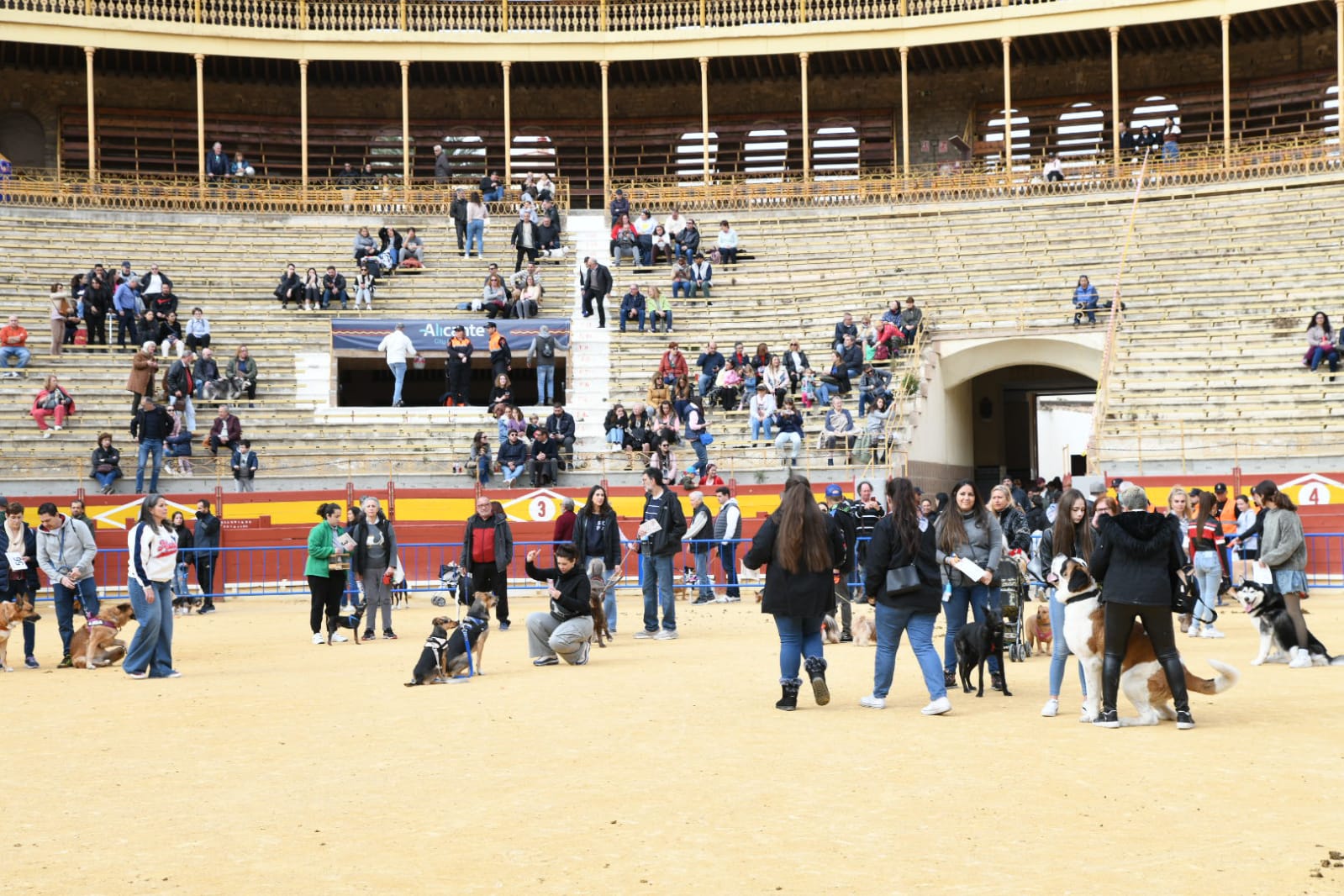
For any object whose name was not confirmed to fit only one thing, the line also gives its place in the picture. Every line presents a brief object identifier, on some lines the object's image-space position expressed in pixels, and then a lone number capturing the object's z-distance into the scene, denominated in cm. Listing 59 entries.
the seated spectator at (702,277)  3247
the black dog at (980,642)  1156
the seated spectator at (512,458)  2575
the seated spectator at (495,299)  3066
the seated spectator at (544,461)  2564
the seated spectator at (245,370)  2864
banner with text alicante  3045
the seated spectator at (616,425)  2686
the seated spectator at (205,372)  2825
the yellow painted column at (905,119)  3659
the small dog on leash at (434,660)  1291
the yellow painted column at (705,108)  3725
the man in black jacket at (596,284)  3070
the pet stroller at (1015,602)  1327
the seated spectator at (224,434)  2620
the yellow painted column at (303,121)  3703
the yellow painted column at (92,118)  3559
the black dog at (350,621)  1692
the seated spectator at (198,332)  2925
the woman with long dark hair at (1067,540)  1079
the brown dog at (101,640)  1481
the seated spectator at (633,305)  3120
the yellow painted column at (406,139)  3681
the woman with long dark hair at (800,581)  1099
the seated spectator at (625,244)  3384
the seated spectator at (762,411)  2659
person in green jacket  1666
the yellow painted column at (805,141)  3725
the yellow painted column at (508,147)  3766
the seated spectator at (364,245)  3297
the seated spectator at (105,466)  2505
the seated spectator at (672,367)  2806
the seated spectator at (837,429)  2588
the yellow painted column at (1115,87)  3531
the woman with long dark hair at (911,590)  1062
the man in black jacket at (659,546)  1650
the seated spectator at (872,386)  2669
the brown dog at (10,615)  1438
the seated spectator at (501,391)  2778
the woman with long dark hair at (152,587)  1330
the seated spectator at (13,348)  2841
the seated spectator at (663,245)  3375
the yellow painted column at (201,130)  3647
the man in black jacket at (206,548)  2203
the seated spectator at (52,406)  2673
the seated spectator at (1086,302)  2845
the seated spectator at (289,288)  3184
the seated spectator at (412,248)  3359
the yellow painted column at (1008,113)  3591
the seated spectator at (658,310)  3109
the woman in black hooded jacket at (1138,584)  988
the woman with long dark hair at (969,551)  1152
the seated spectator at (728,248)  3397
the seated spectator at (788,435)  2572
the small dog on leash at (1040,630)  1469
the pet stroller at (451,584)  1686
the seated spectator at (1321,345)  2578
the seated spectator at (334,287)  3203
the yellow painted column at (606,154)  3719
